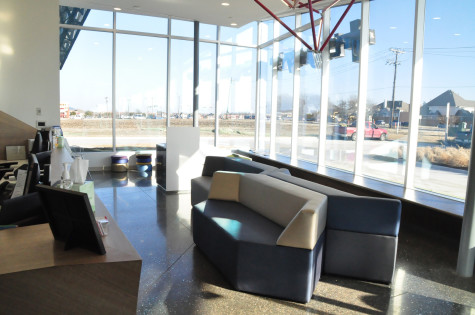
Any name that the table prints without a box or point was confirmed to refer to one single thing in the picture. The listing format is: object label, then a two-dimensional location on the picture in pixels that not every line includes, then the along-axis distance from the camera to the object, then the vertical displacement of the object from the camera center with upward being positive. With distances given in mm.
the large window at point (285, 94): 9141 +687
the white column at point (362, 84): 6504 +703
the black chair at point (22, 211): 3244 -872
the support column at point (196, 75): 10234 +1212
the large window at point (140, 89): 10211 +791
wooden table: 2021 -918
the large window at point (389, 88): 5809 +588
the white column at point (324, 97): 7610 +527
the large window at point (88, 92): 9789 +646
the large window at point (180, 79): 10508 +1118
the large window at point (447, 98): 4965 +389
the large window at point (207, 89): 10797 +889
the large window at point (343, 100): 6879 +436
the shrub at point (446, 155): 5070 -426
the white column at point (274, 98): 9766 +617
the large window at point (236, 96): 10992 +706
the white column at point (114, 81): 9906 +969
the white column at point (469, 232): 3867 -1106
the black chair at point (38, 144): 6274 -495
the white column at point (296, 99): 8672 +536
